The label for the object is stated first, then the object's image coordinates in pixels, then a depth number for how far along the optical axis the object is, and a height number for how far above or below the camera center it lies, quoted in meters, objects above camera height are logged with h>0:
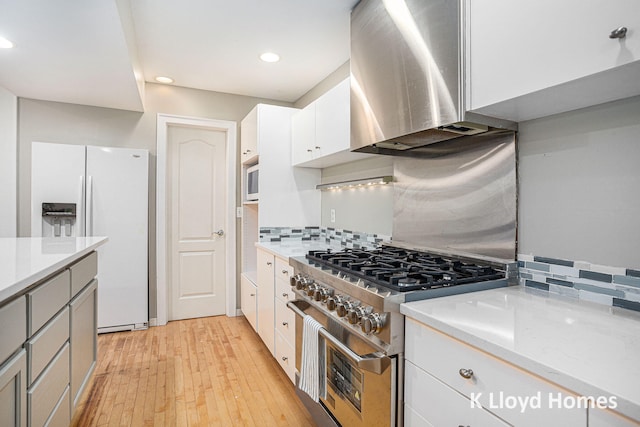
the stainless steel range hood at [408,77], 1.36 +0.63
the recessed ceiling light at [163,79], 3.31 +1.28
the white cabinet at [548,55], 0.90 +0.48
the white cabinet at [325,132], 2.23 +0.59
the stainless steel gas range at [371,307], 1.21 -0.41
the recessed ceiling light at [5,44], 2.07 +1.02
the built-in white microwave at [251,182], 3.20 +0.27
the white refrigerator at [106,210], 2.95 -0.02
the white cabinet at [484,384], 0.73 -0.44
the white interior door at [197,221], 3.71 -0.14
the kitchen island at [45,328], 1.08 -0.50
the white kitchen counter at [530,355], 0.67 -0.33
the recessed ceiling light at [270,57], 2.78 +1.28
